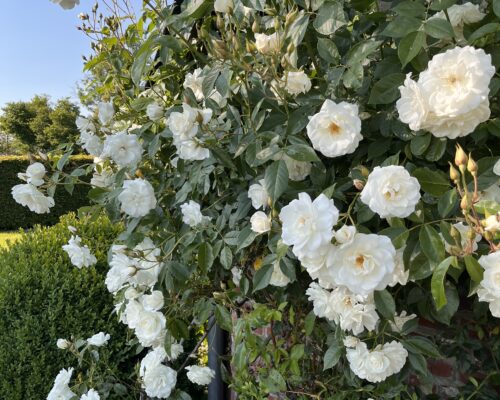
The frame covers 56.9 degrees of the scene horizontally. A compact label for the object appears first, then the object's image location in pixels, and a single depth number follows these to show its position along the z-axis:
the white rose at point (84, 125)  1.64
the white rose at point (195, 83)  1.40
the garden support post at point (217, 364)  2.23
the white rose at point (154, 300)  1.34
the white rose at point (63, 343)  1.96
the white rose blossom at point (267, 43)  1.03
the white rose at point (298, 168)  1.15
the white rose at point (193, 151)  1.19
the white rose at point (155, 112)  1.38
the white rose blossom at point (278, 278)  1.19
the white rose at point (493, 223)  0.72
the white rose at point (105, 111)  1.55
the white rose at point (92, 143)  1.60
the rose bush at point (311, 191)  0.84
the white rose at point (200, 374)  1.72
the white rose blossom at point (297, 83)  1.11
